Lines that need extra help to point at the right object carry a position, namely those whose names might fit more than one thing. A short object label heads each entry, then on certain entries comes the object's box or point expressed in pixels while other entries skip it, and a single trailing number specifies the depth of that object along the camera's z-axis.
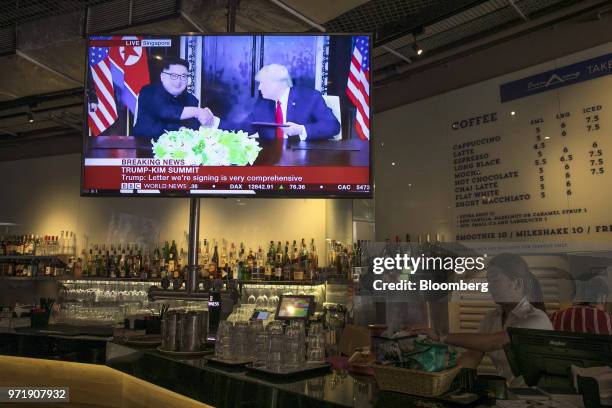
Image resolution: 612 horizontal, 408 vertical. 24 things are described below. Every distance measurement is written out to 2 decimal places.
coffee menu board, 3.20
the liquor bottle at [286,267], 4.34
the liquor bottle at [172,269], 4.83
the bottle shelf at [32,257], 5.59
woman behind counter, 2.42
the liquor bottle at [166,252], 5.10
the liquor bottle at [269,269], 4.43
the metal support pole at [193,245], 2.83
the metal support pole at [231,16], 2.96
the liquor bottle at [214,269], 4.64
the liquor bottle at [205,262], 4.67
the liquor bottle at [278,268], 4.34
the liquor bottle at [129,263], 5.17
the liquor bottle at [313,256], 4.40
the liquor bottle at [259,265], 4.51
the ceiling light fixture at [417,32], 3.63
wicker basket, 1.44
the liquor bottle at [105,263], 5.23
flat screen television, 2.51
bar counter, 1.42
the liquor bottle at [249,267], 4.55
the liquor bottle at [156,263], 4.92
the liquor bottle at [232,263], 4.61
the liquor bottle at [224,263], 4.59
